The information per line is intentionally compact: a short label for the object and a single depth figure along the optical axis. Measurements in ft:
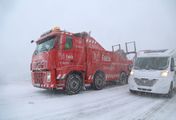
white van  17.17
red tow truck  17.89
